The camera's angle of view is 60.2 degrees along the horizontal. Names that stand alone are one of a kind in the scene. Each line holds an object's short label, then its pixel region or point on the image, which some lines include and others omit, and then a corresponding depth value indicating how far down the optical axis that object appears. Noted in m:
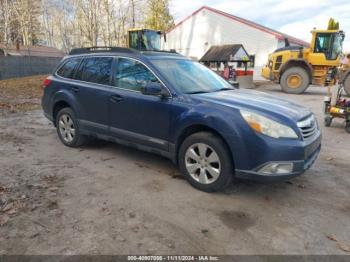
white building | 29.48
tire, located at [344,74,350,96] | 11.66
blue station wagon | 3.46
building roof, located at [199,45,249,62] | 23.22
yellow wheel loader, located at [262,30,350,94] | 15.97
